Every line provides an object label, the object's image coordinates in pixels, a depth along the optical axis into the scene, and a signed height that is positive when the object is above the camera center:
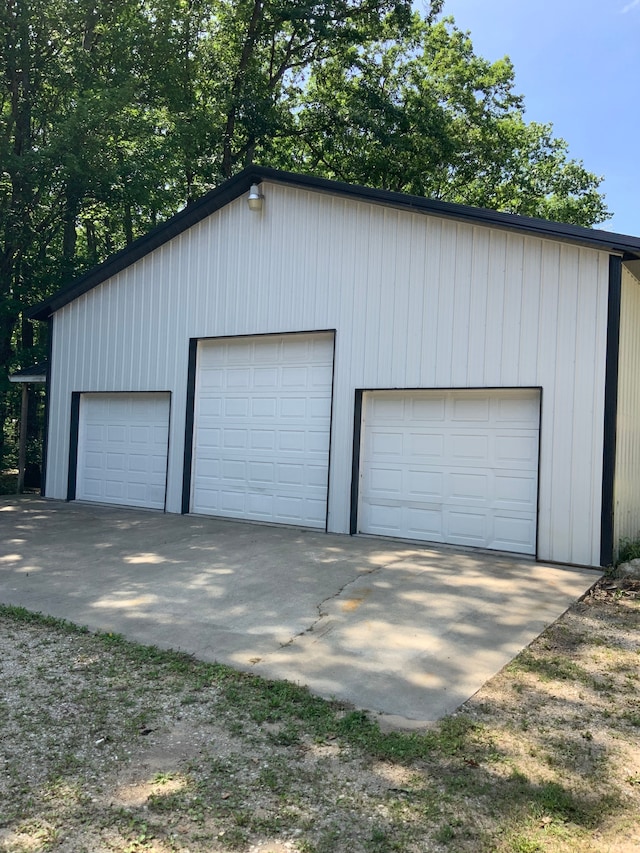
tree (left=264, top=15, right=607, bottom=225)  21.23 +10.28
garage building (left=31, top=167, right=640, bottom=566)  7.88 +0.99
